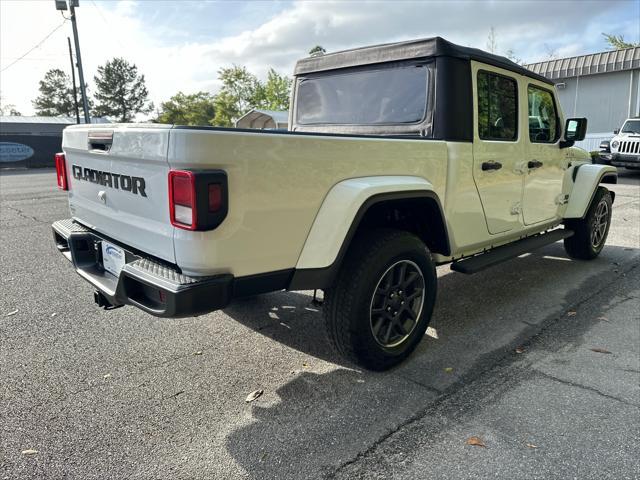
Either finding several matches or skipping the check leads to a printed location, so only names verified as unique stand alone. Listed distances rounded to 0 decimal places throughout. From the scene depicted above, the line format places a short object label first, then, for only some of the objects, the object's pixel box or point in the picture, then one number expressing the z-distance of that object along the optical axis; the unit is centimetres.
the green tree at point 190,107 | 6053
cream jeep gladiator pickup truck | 217
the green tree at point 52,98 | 6950
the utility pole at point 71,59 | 3251
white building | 2300
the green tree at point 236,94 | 5453
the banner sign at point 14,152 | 2409
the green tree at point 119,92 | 6625
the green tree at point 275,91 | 5191
